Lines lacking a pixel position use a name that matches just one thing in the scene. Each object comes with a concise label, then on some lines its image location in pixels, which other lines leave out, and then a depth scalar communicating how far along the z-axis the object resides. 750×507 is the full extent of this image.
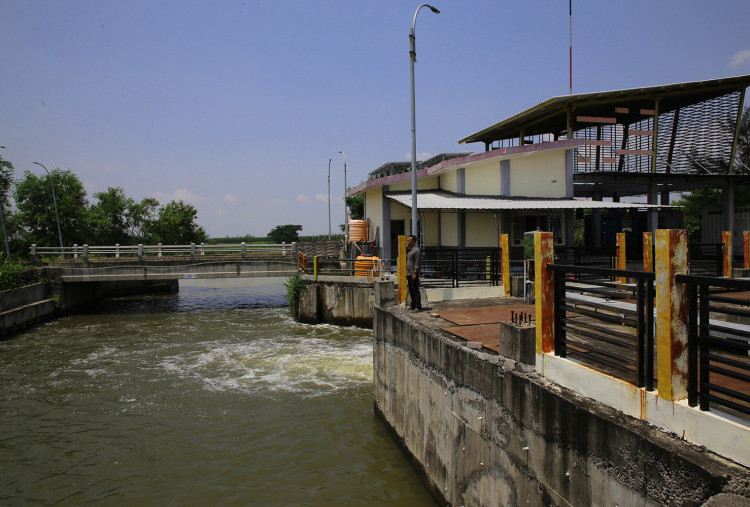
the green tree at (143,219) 47.00
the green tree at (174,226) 47.97
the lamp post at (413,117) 12.95
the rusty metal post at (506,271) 11.78
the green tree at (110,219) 42.75
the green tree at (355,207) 51.03
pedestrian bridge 25.27
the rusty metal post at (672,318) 3.56
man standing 9.61
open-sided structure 19.38
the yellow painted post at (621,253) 11.84
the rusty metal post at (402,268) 10.34
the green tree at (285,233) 87.81
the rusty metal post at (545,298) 5.09
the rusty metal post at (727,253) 11.50
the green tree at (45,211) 39.28
